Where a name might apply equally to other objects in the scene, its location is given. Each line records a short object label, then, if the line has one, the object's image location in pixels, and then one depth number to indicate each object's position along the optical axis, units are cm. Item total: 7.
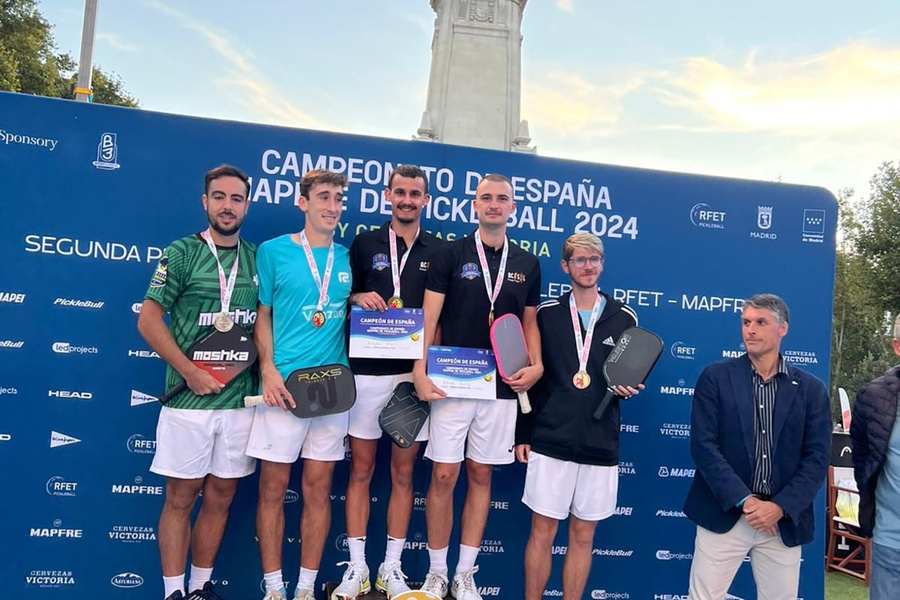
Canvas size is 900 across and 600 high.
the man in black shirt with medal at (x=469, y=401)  342
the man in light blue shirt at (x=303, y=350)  327
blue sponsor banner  380
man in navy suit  307
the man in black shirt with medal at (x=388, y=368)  343
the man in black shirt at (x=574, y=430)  339
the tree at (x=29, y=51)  1659
